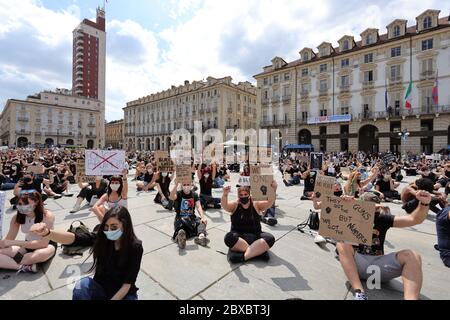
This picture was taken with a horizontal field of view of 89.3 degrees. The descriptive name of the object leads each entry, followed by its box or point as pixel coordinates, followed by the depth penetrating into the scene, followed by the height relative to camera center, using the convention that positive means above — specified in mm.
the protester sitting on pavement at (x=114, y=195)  4877 -755
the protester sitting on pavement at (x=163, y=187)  7348 -926
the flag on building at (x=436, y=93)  26998 +7983
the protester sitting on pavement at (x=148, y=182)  9383 -937
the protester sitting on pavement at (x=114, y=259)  2295 -1024
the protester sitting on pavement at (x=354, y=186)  5506 -664
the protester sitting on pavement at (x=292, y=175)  11711 -837
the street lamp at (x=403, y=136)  26145 +2849
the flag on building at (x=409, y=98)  27877 +7978
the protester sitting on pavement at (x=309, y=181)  8078 -759
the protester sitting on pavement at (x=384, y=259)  2570 -1231
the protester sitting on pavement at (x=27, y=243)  3141 -1144
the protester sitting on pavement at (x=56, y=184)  8181 -914
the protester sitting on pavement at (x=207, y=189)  6973 -917
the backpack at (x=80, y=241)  3798 -1408
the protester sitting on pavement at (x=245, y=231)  3623 -1211
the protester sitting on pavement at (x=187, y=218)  4293 -1206
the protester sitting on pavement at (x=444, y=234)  3559 -1179
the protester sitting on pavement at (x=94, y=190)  7007 -934
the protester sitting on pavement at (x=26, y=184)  6266 -682
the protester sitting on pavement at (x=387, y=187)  8188 -1012
